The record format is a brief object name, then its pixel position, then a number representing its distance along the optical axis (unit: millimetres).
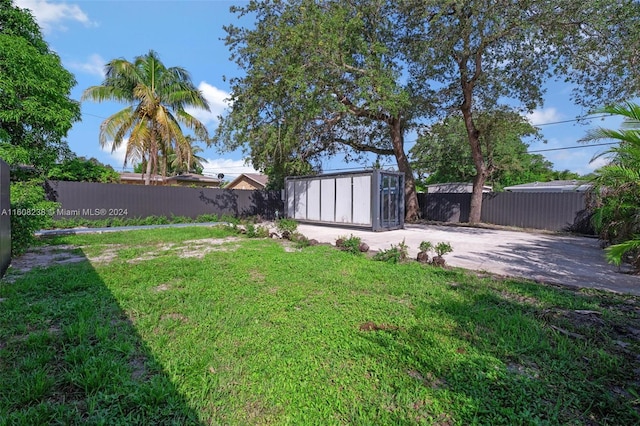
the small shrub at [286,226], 8164
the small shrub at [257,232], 8328
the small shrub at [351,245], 6030
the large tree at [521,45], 7504
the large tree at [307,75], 8555
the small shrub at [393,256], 5238
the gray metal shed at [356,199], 10328
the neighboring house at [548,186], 16281
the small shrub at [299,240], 6882
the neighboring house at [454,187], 21984
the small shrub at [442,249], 5125
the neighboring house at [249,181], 29052
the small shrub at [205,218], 13135
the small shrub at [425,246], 5375
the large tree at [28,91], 6930
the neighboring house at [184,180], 21516
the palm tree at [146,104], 12273
